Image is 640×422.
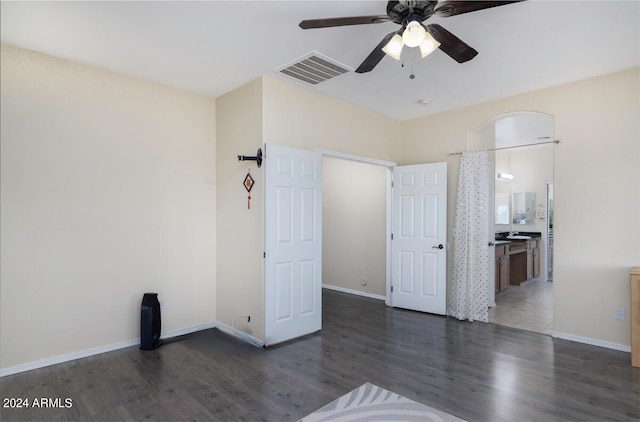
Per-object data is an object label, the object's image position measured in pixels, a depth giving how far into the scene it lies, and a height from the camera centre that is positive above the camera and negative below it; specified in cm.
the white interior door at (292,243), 373 -39
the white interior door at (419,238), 486 -43
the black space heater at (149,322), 359 -118
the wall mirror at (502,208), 811 +0
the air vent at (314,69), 336 +142
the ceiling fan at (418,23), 202 +114
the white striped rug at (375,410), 239 -143
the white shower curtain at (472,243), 458 -46
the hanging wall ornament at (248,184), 388 +27
